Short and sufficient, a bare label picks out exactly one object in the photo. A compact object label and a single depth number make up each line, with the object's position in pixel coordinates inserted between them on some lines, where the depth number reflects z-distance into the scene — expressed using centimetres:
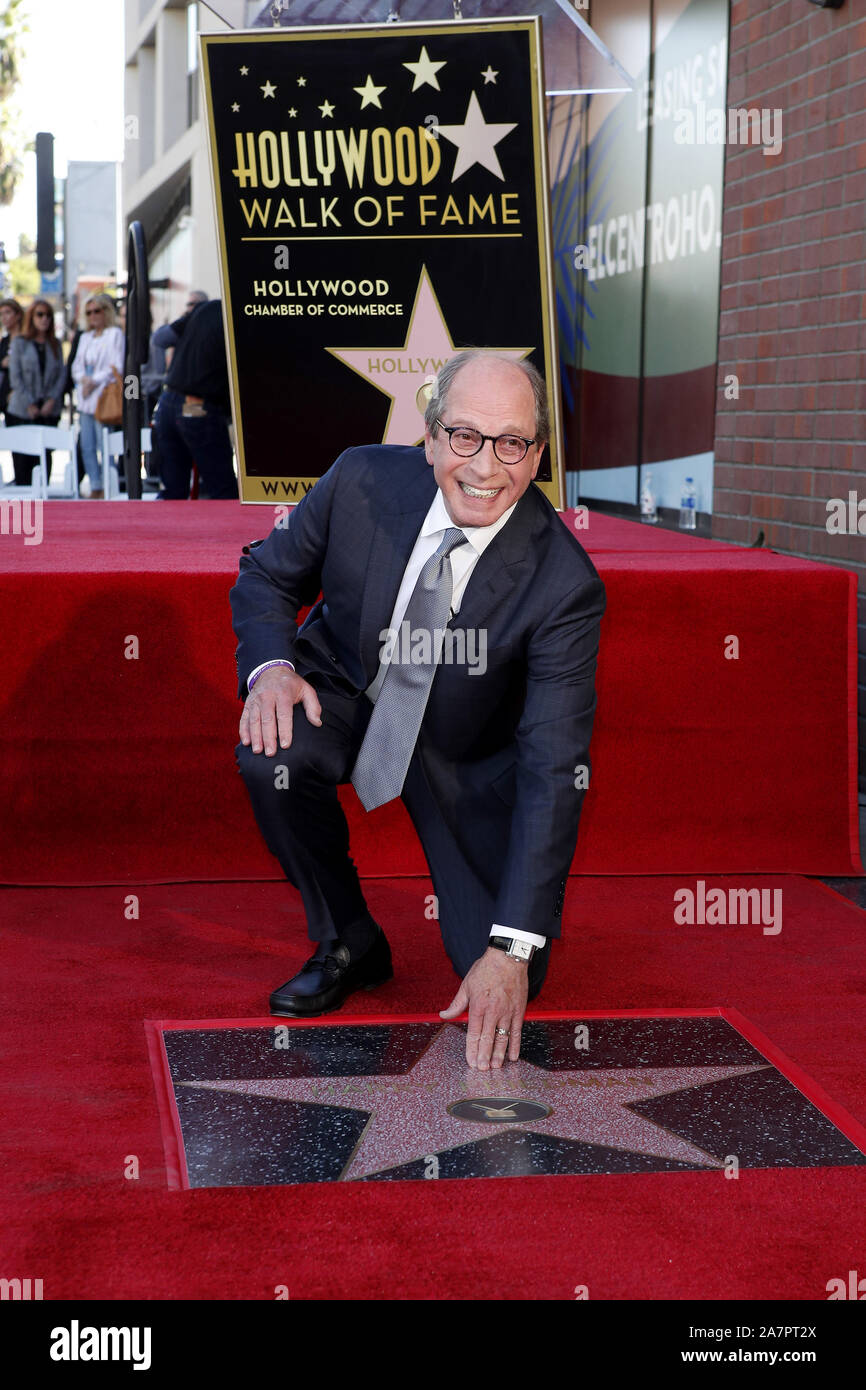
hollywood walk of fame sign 448
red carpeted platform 372
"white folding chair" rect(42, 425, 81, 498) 832
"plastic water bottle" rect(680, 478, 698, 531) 699
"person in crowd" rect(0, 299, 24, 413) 1284
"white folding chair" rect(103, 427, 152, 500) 1152
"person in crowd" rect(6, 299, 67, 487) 1211
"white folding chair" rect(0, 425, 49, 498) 813
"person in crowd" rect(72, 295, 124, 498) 1140
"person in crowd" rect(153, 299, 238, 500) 718
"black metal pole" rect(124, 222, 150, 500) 655
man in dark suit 262
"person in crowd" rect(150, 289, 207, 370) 1127
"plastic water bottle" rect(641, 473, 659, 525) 767
